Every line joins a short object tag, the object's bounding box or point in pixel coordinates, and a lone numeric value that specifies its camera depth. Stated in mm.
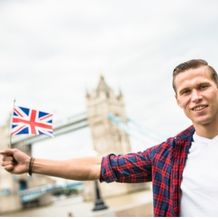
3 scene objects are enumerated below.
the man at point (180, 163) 1036
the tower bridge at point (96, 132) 32906
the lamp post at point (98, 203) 7538
